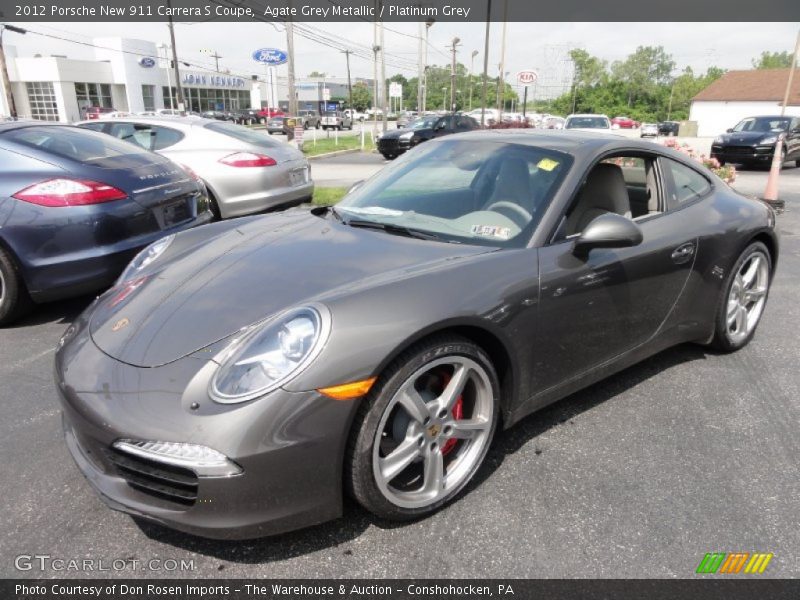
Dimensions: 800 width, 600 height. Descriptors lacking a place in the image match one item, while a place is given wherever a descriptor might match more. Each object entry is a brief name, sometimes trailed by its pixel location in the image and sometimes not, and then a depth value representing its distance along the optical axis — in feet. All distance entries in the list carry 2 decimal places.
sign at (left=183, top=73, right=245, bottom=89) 212.37
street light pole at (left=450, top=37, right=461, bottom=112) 141.91
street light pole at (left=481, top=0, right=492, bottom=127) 112.87
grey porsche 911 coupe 5.79
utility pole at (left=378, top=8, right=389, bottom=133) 102.00
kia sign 79.05
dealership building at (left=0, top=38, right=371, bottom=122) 167.22
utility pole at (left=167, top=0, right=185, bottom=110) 113.20
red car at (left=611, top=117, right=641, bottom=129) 177.37
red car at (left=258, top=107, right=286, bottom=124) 185.60
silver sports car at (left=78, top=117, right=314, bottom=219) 21.21
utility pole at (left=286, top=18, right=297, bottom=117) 76.95
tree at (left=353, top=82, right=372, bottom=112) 346.95
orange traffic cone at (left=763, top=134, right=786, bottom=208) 28.25
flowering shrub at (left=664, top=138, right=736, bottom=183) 31.14
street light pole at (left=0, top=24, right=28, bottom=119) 86.38
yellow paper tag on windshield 9.00
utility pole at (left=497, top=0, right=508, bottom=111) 126.52
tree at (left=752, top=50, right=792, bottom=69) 351.38
